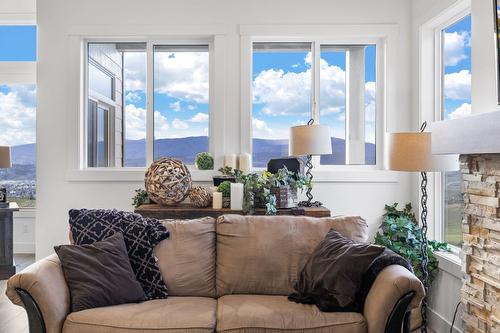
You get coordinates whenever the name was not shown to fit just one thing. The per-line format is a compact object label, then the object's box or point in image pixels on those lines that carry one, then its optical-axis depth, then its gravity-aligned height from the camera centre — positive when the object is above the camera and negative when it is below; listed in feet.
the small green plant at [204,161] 12.98 +0.19
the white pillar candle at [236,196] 11.20 -0.77
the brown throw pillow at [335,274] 7.32 -1.94
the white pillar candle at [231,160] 12.82 +0.22
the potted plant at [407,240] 10.78 -1.97
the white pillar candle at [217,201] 11.23 -0.90
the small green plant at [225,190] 11.44 -0.62
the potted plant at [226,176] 12.09 -0.26
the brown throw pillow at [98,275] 7.47 -1.98
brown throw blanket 7.34 -2.07
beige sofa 6.89 -2.23
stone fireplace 7.00 -0.81
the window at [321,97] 13.60 +2.28
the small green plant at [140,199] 11.91 -0.90
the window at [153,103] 13.75 +2.15
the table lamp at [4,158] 14.55 +0.30
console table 10.90 -1.16
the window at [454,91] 10.23 +1.94
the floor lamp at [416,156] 8.31 +0.23
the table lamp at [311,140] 11.16 +0.73
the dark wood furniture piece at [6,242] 14.47 -2.60
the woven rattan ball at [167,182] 11.05 -0.39
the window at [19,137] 18.31 +1.31
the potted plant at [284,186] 11.16 -0.49
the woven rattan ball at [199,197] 11.29 -0.81
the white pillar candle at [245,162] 12.64 +0.16
